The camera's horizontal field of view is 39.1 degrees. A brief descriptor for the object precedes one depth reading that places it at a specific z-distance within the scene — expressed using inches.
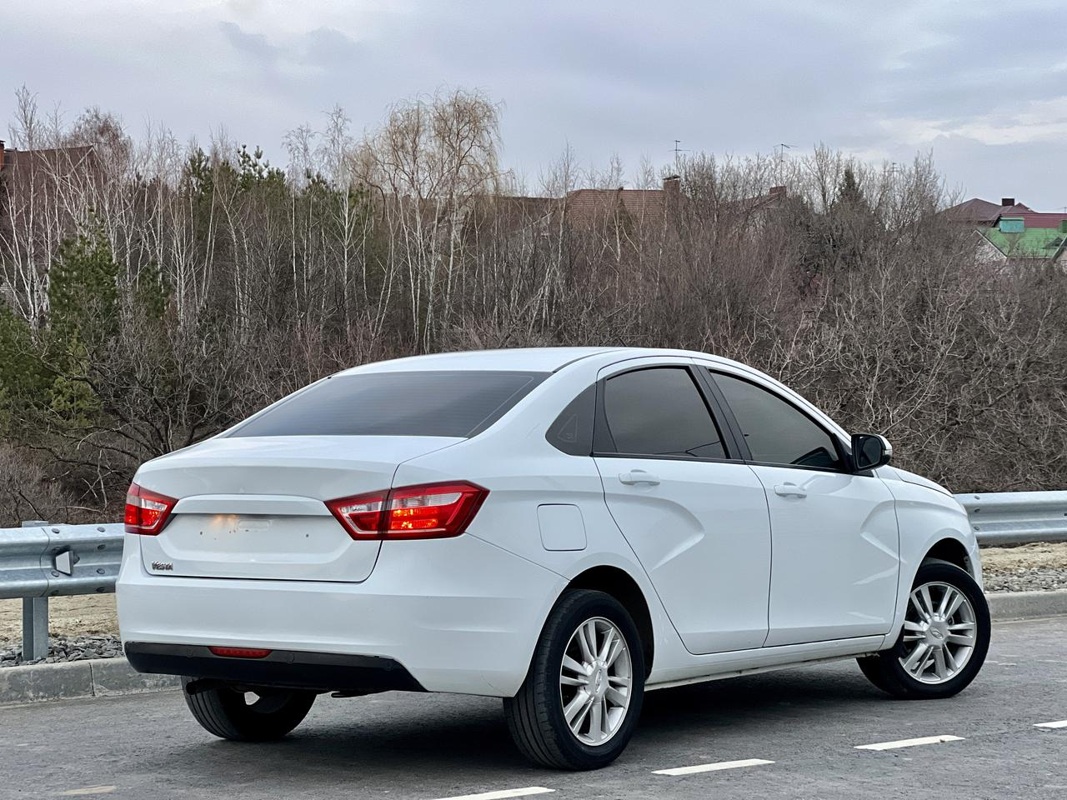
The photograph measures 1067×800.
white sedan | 200.5
